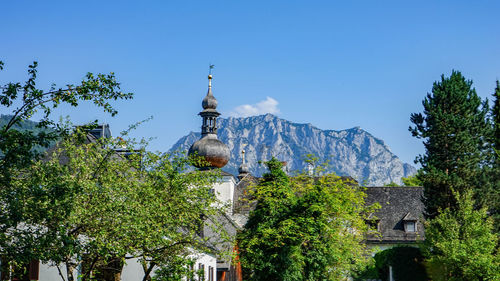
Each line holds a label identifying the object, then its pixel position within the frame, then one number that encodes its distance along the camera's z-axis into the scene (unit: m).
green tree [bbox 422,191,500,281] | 33.56
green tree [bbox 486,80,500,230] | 41.75
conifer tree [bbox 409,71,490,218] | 42.53
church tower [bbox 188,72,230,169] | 61.19
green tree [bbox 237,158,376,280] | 32.19
